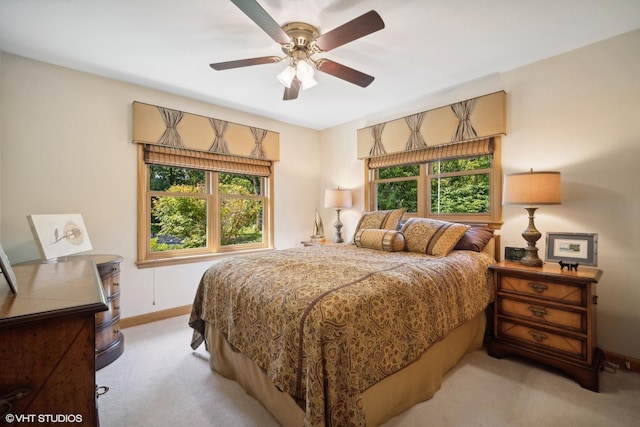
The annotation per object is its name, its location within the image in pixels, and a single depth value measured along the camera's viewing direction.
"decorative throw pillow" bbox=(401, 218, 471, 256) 2.41
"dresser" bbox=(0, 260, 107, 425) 0.71
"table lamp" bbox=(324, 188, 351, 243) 3.88
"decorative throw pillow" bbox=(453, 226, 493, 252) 2.53
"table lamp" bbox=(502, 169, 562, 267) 2.07
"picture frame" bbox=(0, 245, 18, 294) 0.82
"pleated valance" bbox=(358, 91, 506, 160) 2.71
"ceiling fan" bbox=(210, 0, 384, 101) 1.56
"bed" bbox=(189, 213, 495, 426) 1.18
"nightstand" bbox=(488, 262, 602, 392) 1.83
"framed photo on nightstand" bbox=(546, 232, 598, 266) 2.04
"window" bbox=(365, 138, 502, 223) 2.84
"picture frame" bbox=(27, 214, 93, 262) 2.03
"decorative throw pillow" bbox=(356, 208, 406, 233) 3.00
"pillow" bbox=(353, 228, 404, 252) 2.59
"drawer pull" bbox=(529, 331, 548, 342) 2.01
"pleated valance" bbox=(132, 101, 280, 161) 2.92
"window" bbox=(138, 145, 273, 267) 3.06
